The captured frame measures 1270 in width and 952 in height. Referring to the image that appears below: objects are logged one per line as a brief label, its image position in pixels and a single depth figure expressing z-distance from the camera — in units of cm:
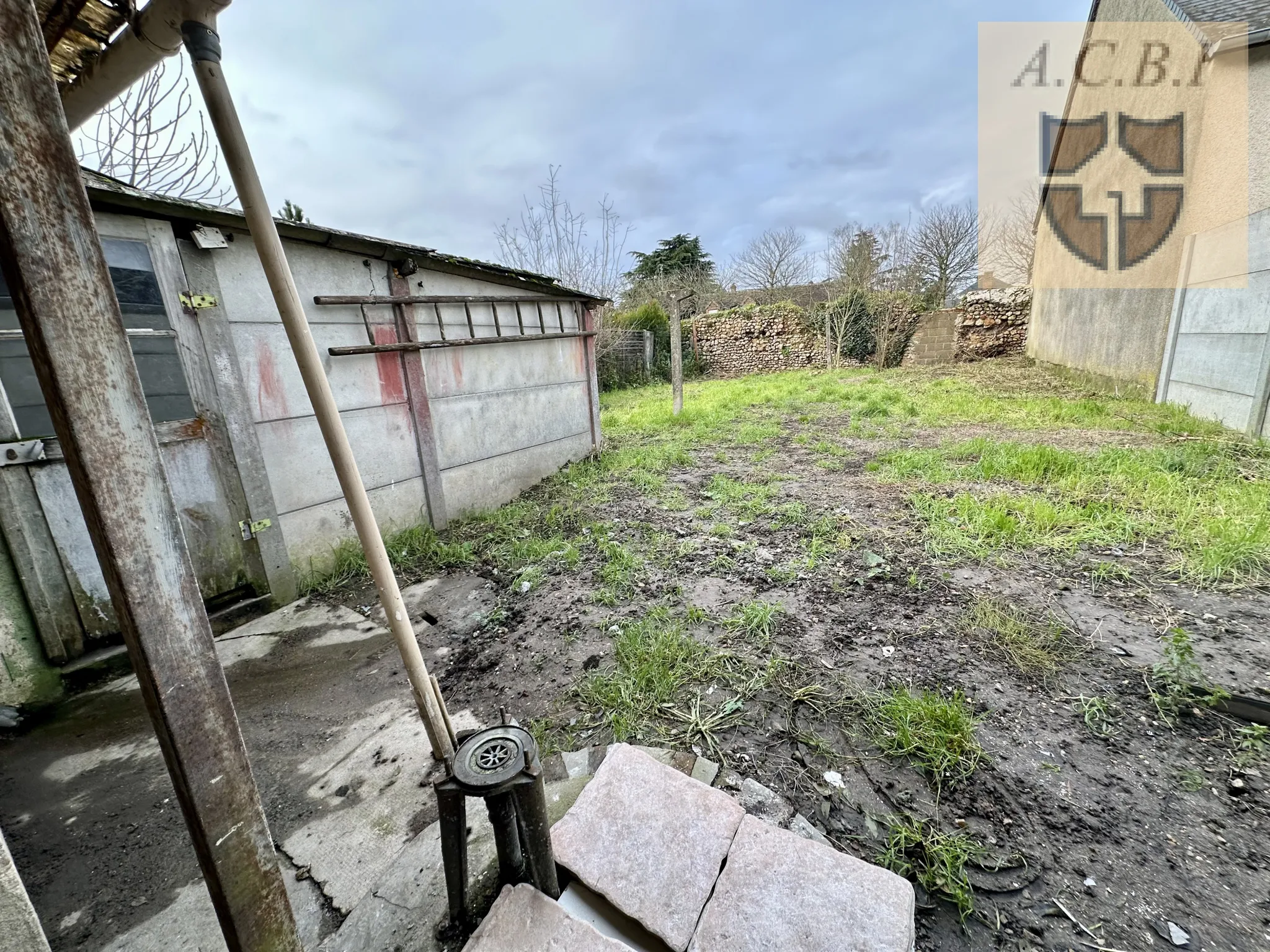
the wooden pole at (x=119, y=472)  63
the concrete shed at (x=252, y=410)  223
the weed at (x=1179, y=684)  176
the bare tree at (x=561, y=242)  901
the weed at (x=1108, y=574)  255
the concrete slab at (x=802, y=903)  101
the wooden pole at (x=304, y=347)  101
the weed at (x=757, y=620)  236
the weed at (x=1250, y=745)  153
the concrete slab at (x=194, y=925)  125
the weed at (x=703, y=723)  174
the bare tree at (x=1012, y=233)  1523
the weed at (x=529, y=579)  306
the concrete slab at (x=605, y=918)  107
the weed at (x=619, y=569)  293
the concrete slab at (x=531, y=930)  95
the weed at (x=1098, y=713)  170
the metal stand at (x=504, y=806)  92
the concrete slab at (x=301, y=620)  278
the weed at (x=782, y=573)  287
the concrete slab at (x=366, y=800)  142
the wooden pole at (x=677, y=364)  815
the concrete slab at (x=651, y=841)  109
